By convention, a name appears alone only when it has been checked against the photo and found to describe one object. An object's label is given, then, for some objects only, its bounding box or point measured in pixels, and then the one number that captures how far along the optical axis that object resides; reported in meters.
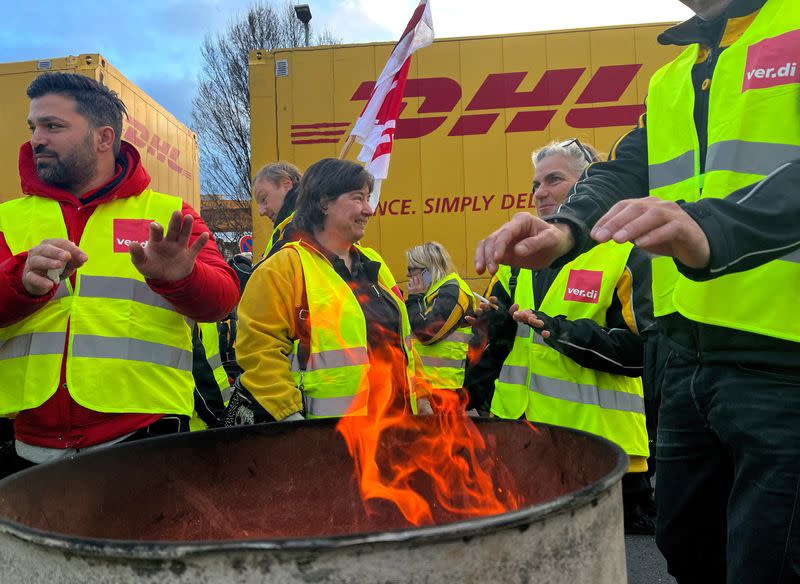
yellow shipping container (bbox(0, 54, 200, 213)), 7.16
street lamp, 16.54
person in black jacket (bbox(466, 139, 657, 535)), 2.93
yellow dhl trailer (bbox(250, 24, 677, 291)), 6.89
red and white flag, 5.30
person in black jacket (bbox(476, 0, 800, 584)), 1.33
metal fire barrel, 0.96
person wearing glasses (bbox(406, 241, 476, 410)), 5.16
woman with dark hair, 2.79
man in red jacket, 2.19
